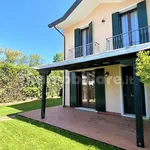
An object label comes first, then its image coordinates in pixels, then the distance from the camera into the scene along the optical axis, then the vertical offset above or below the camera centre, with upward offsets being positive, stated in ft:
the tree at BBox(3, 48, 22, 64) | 100.78 +22.64
